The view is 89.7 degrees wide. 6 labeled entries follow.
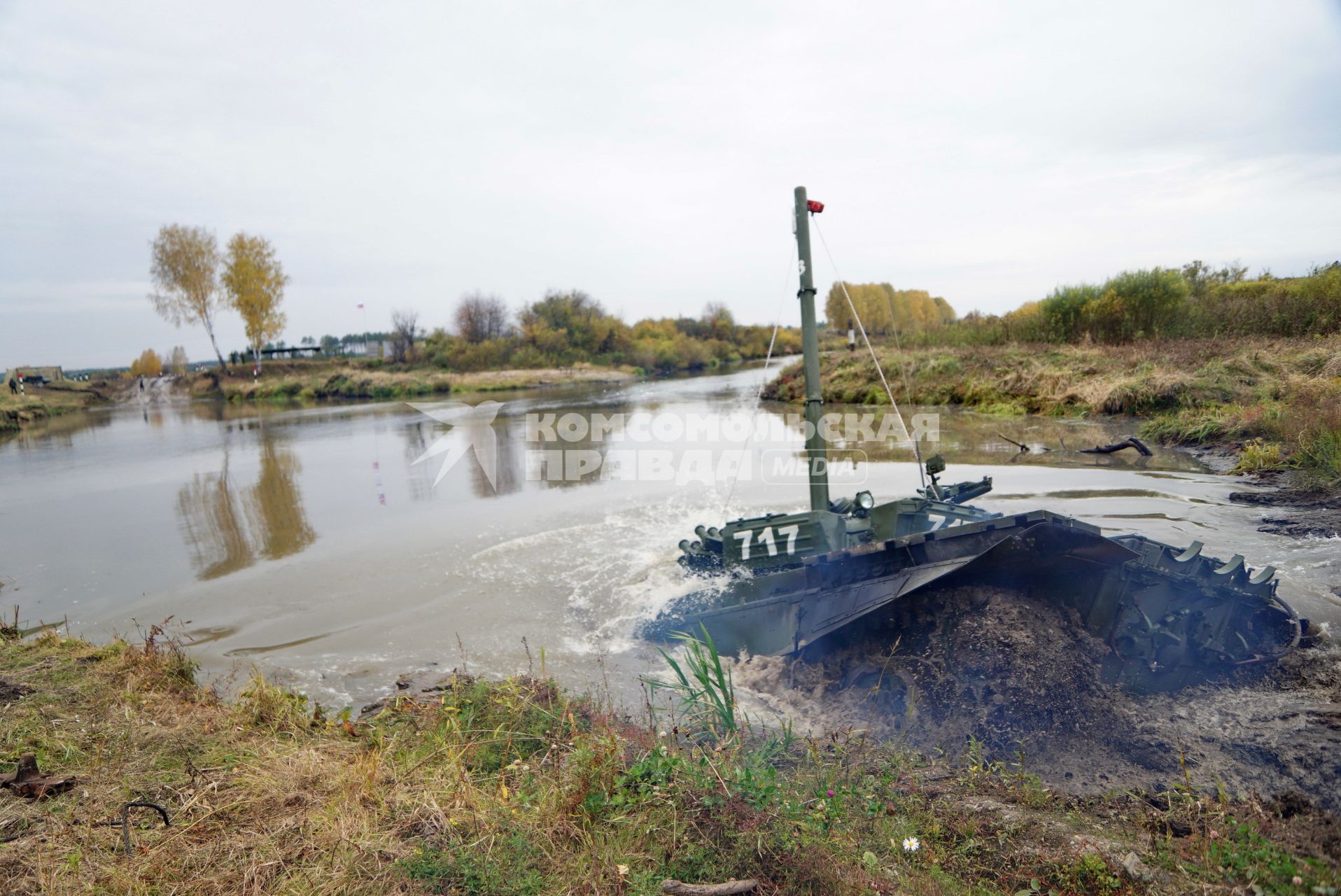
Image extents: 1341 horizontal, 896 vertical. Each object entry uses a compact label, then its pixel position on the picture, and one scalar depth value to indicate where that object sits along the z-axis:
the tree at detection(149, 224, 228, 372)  52.34
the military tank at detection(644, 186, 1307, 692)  4.44
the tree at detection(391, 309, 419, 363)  66.56
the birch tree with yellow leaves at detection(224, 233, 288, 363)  53.34
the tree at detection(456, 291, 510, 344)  69.44
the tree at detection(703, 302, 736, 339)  85.31
